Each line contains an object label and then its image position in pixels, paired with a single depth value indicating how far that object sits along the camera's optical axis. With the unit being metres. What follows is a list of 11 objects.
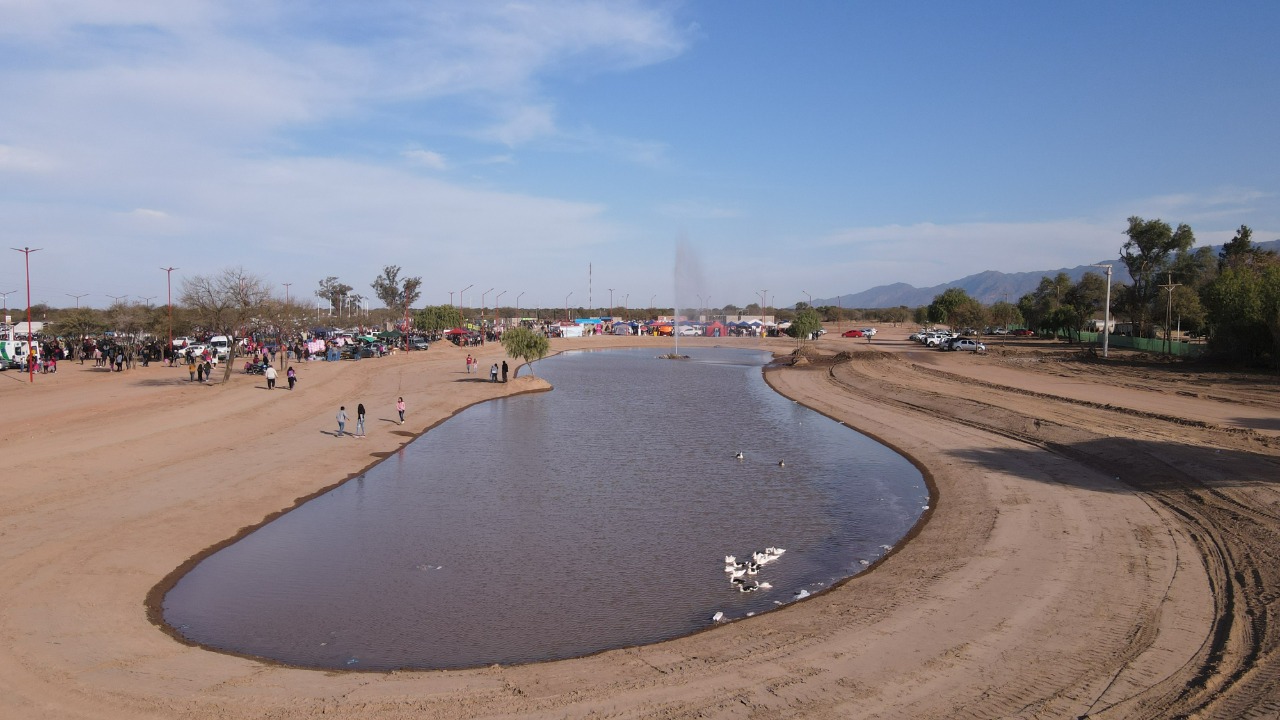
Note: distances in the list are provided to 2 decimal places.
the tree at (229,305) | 43.12
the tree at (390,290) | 164.29
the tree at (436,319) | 102.25
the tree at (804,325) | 88.00
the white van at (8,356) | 47.16
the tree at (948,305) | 98.31
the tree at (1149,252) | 84.19
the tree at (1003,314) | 106.19
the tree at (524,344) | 50.25
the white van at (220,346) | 57.74
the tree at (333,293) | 154.38
